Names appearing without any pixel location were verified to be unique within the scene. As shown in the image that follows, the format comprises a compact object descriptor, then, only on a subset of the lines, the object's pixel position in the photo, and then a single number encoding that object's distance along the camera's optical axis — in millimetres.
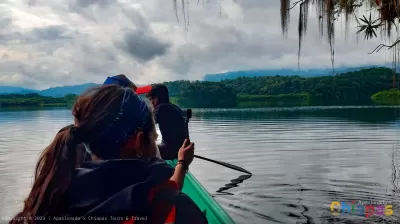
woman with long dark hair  1699
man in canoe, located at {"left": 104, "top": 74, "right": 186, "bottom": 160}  5973
